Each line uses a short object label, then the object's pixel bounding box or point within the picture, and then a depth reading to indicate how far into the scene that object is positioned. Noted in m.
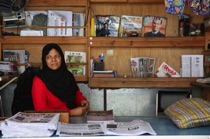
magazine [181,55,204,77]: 3.58
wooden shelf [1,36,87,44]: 3.46
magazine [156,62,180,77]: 3.66
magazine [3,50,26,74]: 3.55
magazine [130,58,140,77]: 3.61
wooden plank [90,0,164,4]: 3.49
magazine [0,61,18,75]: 3.43
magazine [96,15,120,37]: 3.56
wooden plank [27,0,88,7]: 3.51
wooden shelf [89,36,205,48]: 3.48
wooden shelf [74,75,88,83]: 3.56
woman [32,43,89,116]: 2.47
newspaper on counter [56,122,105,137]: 1.43
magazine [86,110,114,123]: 1.77
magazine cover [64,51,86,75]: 3.60
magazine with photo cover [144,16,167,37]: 3.62
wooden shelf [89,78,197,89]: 3.49
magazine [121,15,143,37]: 3.61
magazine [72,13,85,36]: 3.55
